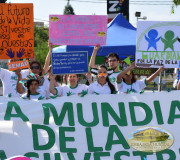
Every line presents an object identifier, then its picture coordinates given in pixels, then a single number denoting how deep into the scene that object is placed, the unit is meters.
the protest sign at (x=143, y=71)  11.74
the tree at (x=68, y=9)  81.31
